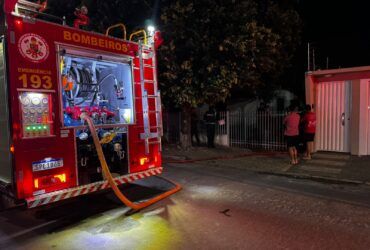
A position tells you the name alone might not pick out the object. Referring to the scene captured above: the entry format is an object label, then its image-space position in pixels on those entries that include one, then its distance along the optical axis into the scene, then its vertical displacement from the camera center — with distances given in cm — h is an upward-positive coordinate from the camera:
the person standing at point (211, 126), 1291 -66
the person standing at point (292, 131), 873 -65
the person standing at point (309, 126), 945 -56
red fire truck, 429 +6
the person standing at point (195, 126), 1346 -68
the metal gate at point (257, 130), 1225 -87
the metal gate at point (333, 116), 1019 -31
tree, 1020 +202
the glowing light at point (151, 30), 635 +163
